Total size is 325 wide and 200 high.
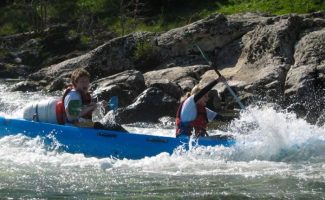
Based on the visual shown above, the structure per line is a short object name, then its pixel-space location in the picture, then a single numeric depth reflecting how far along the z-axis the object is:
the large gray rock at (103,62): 19.48
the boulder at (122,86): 15.87
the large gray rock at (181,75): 16.70
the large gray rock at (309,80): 14.59
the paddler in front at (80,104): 10.02
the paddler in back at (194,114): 9.92
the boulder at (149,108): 14.42
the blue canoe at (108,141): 9.78
